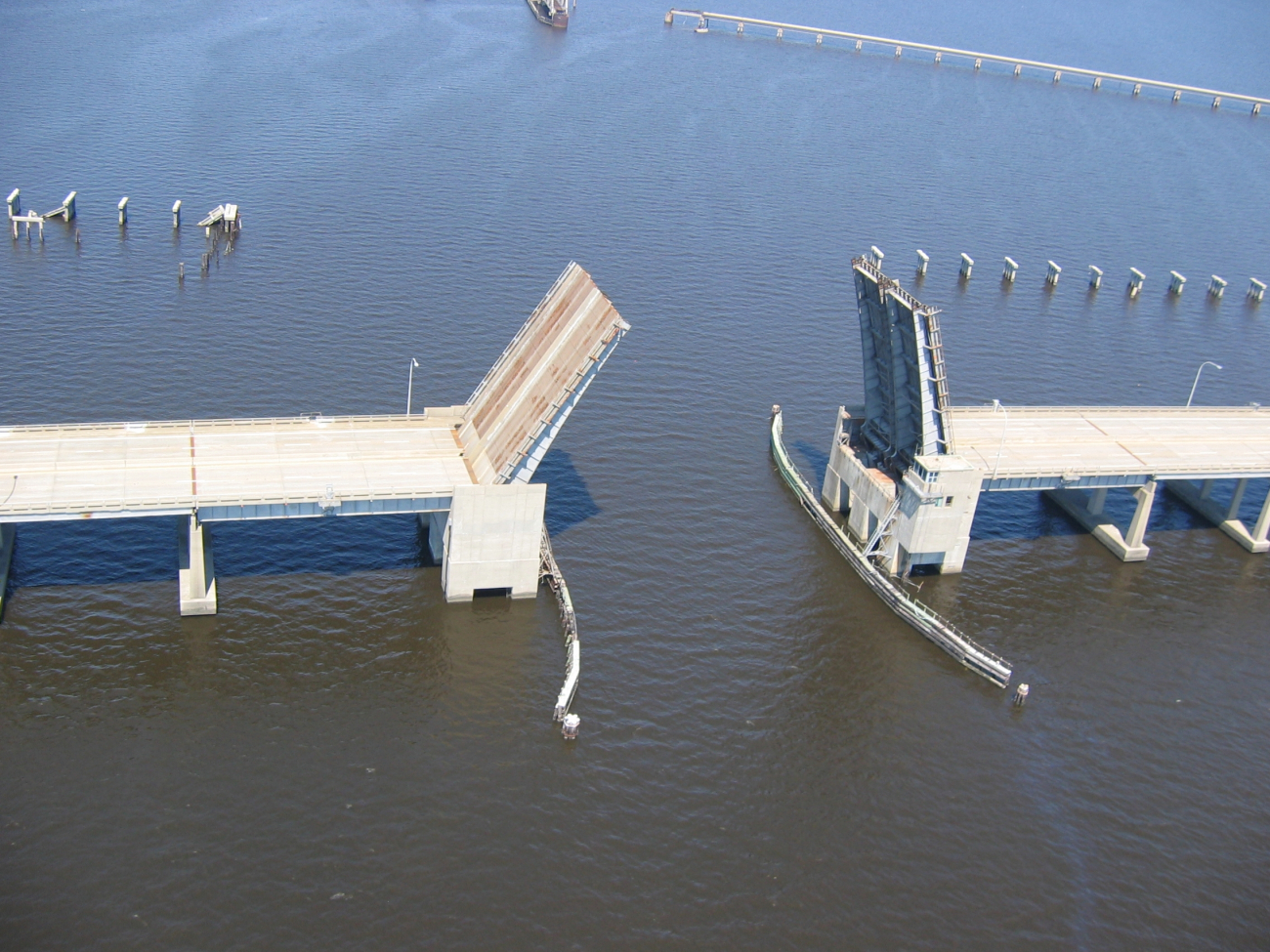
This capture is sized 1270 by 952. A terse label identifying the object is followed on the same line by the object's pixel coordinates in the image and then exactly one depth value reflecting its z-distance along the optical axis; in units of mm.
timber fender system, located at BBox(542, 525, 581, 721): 67000
